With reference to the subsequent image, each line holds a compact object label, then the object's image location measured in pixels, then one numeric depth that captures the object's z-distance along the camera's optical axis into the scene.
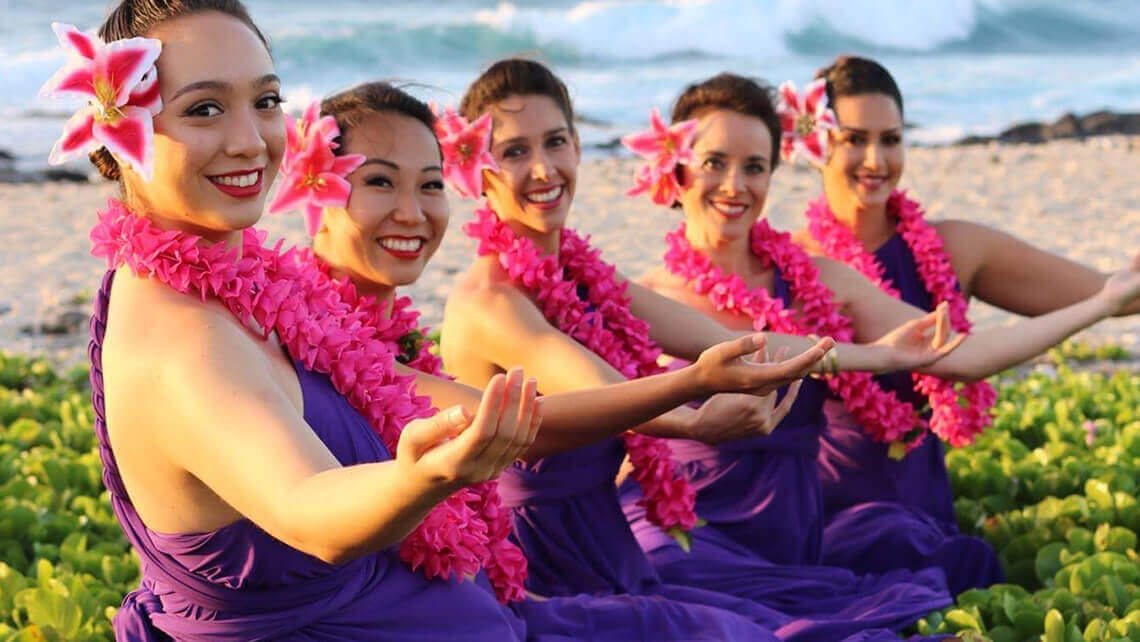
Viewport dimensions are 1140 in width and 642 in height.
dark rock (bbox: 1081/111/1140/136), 18.48
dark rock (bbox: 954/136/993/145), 18.55
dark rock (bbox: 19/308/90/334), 8.96
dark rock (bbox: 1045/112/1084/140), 18.17
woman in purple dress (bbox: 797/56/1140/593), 4.61
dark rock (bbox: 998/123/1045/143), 18.36
